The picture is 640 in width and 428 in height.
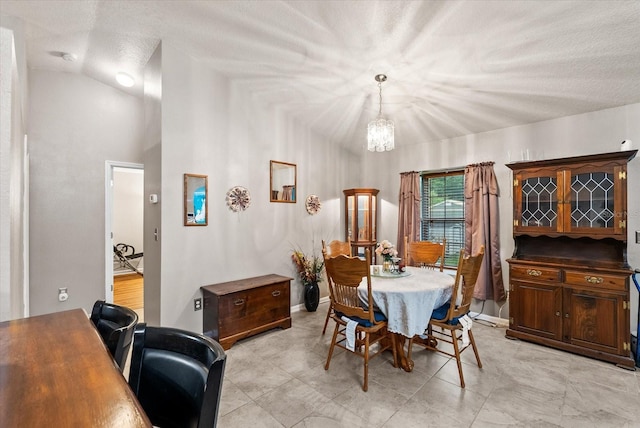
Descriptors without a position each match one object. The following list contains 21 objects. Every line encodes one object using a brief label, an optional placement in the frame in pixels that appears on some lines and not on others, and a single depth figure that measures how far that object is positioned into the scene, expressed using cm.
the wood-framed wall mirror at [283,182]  400
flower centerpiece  286
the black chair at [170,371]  93
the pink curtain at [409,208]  445
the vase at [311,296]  425
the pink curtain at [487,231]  370
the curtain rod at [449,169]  382
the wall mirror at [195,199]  316
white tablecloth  235
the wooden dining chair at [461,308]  237
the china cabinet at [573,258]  272
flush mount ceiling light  366
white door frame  398
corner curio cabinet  486
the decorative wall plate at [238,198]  352
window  424
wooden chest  304
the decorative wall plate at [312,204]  447
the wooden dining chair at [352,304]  234
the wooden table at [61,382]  71
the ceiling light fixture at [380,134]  285
